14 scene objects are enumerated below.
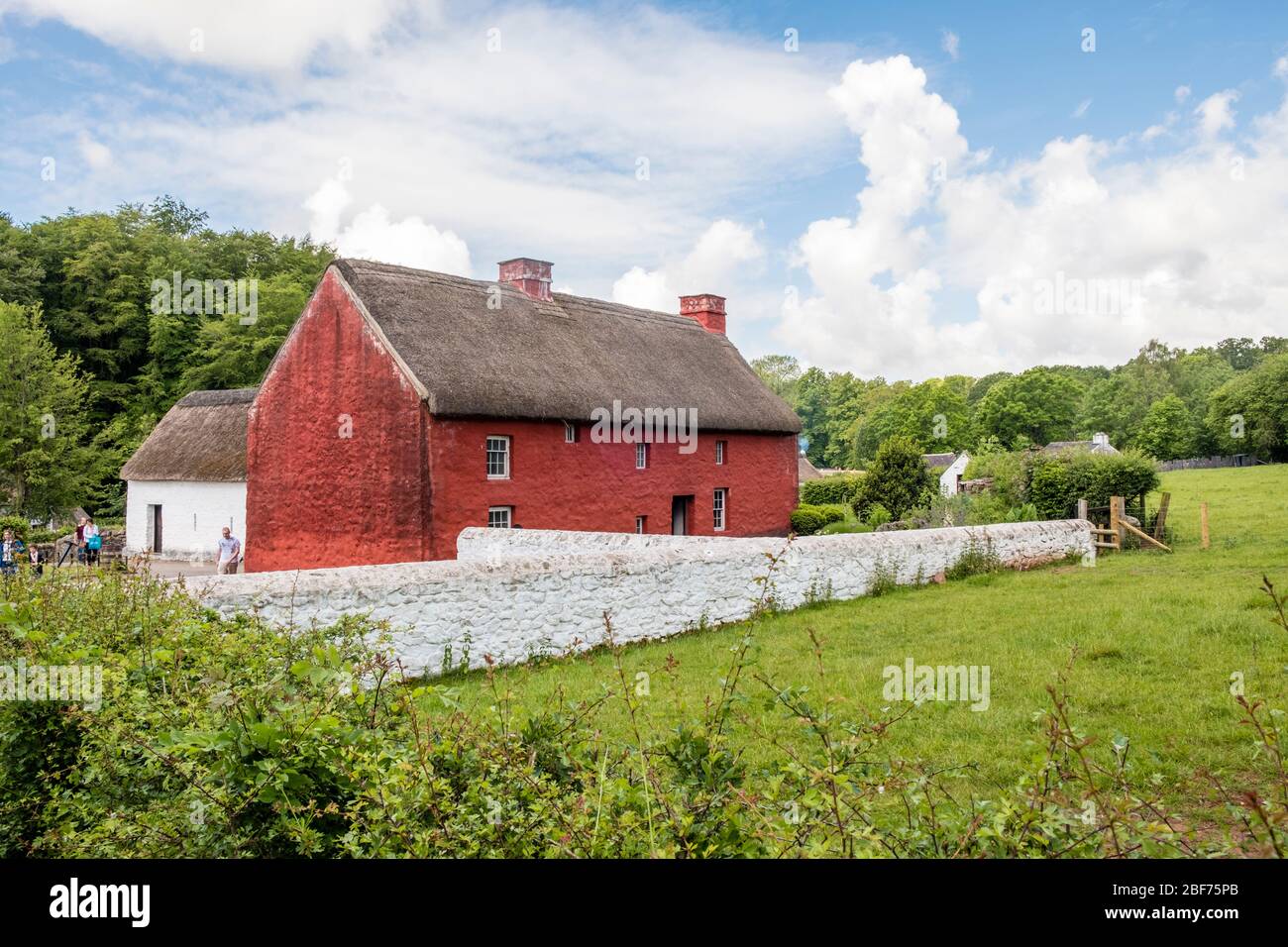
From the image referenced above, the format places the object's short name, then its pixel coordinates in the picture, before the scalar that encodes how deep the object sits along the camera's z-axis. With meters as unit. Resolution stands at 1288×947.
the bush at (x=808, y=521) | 30.58
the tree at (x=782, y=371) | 112.44
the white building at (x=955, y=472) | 59.44
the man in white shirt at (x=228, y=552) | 21.77
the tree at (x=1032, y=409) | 73.94
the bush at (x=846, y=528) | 27.67
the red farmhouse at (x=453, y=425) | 20.72
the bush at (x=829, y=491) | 37.50
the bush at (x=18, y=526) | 23.45
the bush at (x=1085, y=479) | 23.47
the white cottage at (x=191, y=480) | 29.58
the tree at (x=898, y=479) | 29.02
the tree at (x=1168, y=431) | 74.12
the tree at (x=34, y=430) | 31.12
